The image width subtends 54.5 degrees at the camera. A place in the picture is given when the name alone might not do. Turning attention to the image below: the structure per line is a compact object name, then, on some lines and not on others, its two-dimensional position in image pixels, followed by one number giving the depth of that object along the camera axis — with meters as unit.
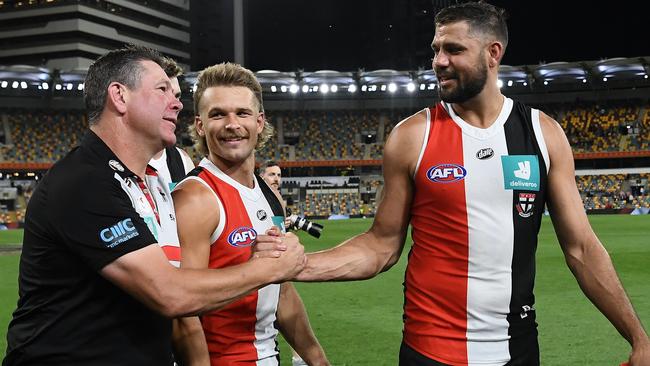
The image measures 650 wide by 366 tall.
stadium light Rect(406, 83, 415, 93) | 53.81
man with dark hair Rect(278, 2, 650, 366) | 3.03
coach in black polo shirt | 2.25
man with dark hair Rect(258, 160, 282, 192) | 10.09
